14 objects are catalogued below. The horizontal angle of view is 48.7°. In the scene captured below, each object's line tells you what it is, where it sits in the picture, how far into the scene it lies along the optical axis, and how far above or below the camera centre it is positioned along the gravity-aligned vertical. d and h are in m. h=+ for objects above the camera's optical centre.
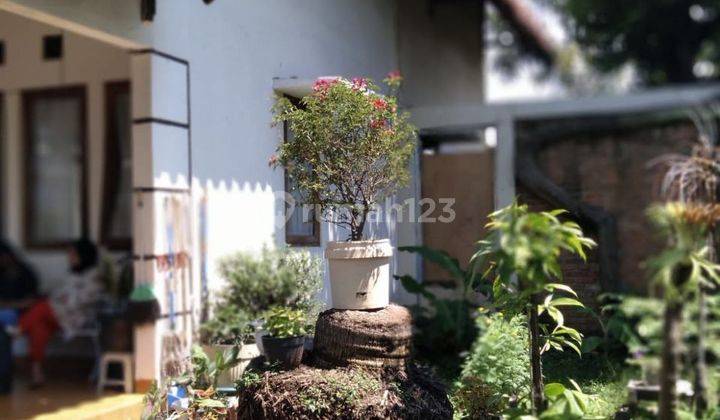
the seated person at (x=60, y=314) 7.15 -0.65
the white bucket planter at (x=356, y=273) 5.39 -0.25
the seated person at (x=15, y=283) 7.70 -0.38
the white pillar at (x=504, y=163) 6.59 +0.70
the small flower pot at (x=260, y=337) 5.48 -0.70
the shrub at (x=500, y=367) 5.16 -0.88
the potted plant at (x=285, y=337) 5.33 -0.67
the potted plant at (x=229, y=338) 5.71 -0.76
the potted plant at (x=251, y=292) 5.88 -0.43
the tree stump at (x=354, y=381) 4.92 -0.93
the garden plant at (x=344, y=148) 5.37 +0.61
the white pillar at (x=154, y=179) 6.07 +0.48
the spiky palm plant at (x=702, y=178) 5.47 +0.37
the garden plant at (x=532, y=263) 4.10 -0.16
